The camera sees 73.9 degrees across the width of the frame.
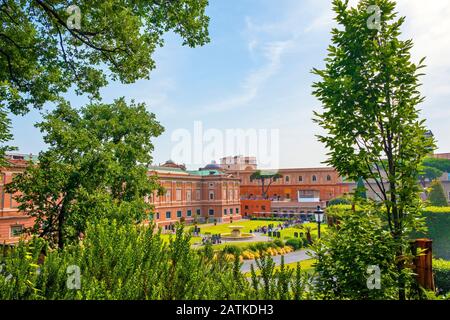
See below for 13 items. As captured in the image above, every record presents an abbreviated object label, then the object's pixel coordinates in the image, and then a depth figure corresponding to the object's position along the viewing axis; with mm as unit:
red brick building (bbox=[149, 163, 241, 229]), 54469
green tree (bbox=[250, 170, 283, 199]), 79375
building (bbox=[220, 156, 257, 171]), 93250
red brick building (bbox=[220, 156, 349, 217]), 70062
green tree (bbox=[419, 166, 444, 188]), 65512
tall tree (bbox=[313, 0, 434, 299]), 5523
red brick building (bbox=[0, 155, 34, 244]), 30900
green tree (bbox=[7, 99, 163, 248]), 15594
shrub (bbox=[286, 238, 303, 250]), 32406
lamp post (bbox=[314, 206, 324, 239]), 20861
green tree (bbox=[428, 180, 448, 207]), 33781
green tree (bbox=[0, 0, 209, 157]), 10555
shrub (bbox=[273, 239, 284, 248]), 31328
